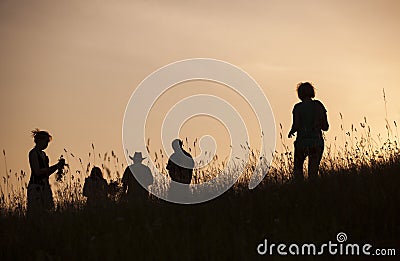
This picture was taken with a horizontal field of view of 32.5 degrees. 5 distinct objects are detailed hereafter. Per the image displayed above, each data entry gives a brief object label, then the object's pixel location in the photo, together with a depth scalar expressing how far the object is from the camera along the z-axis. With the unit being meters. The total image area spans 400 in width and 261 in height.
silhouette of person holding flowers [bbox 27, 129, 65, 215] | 10.17
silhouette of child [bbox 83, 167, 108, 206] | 9.91
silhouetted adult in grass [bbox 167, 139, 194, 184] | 10.55
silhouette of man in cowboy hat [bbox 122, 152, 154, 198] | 10.65
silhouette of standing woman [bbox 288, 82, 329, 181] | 9.94
